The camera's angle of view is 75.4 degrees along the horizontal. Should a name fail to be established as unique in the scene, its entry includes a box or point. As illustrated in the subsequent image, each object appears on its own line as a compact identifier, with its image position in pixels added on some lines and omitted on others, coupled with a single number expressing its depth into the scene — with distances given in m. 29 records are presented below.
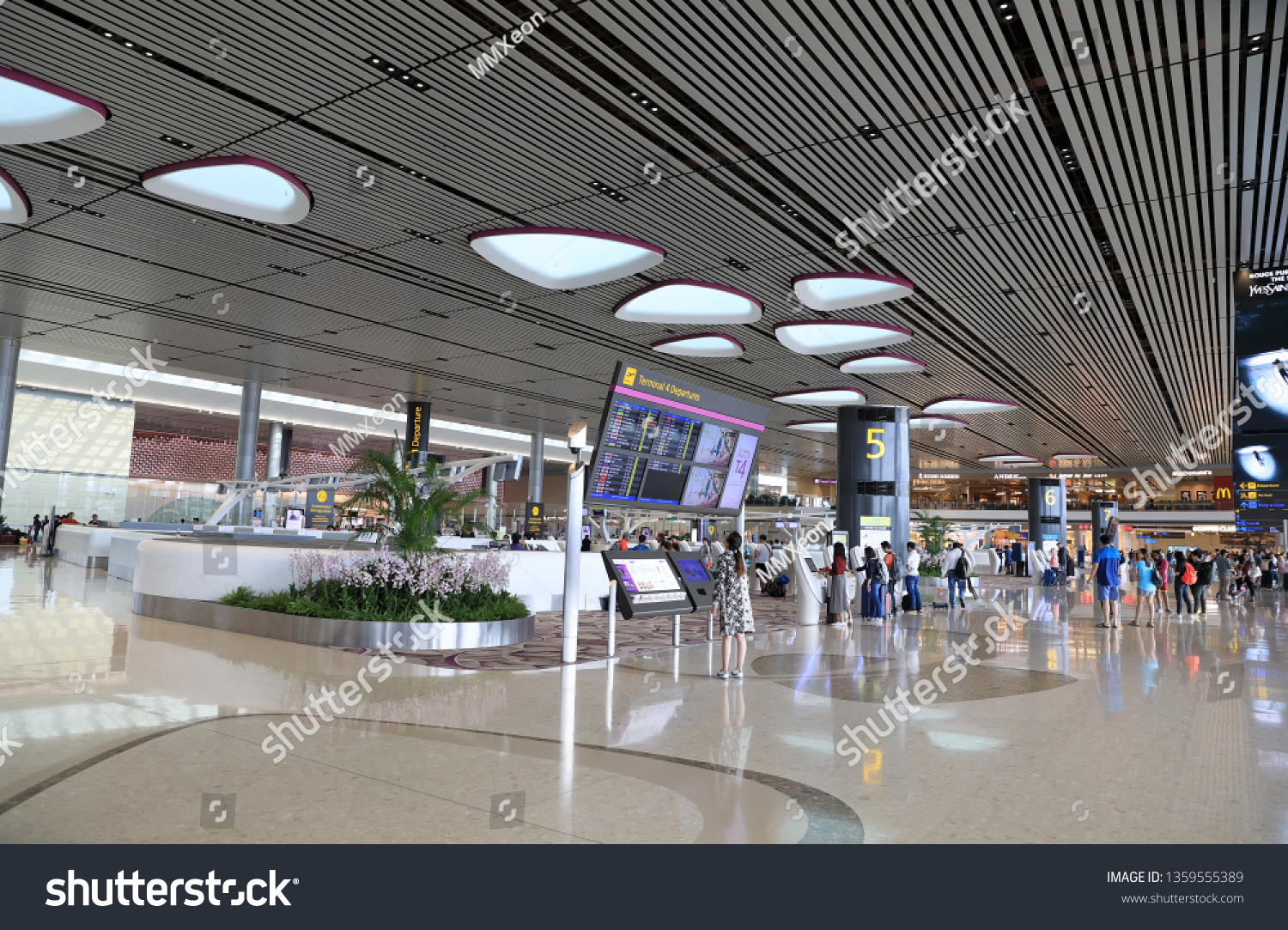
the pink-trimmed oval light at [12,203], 11.14
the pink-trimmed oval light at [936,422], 27.53
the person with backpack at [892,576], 16.30
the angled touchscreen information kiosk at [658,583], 8.92
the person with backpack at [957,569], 18.16
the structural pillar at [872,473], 22.59
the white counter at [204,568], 11.19
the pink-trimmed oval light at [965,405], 24.75
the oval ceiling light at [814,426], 30.03
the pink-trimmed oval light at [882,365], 19.08
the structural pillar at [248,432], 26.59
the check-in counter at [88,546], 22.41
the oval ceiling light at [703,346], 17.92
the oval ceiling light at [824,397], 24.33
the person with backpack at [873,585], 15.29
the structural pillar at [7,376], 20.89
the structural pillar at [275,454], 39.97
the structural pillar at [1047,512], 36.28
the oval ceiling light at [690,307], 15.55
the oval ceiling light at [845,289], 13.95
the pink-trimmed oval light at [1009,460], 41.10
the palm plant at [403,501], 10.26
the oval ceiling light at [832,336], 17.27
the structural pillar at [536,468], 37.62
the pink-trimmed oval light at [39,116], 9.07
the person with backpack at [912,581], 17.47
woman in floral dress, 8.16
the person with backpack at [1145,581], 15.15
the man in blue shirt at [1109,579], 14.09
